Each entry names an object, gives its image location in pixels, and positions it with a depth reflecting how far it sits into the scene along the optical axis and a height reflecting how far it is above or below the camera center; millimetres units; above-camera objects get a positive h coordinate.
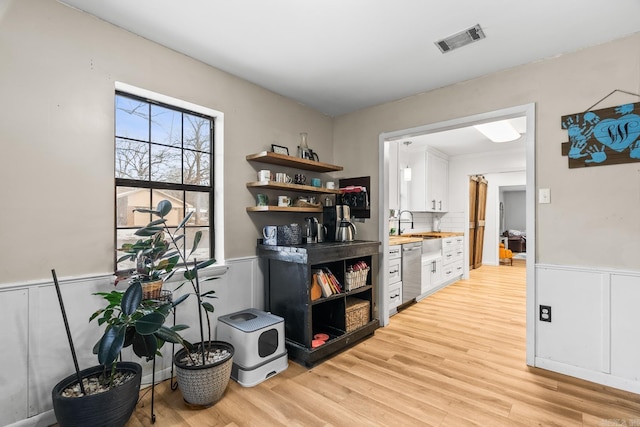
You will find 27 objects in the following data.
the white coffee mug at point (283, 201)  3113 +148
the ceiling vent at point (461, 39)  2188 +1319
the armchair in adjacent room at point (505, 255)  7571 -961
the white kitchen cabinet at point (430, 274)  4641 -929
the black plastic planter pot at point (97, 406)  1578 -1016
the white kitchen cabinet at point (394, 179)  4617 +576
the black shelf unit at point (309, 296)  2623 -756
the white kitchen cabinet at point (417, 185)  5598 +574
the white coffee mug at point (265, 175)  2890 +384
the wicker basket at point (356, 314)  3025 -993
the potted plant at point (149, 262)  1898 -307
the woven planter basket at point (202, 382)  1967 -1080
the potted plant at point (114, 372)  1594 -943
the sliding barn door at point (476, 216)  6793 +1
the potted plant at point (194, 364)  1948 -997
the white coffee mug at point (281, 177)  3070 +387
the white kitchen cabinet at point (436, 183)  5695 +648
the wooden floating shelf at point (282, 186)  2867 +288
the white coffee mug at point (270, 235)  2932 -186
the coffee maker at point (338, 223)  3295 -81
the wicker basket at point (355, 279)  3037 -639
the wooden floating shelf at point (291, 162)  2852 +552
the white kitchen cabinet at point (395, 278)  3846 -790
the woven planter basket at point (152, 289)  1882 -464
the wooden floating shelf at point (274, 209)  2840 +67
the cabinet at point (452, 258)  5363 -783
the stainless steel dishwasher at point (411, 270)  4129 -764
